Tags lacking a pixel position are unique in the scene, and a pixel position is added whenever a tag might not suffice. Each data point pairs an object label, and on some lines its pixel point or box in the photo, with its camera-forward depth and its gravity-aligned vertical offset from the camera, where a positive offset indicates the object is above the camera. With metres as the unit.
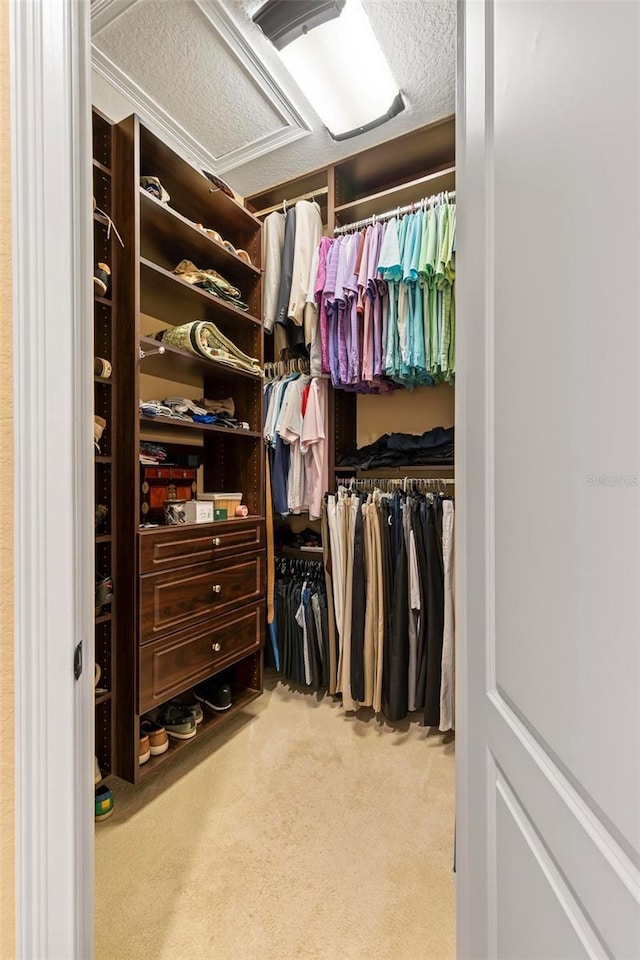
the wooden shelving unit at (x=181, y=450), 1.54 +0.15
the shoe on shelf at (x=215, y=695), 1.97 -1.01
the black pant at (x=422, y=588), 1.97 -0.50
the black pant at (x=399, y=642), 1.99 -0.76
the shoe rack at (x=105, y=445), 1.56 +0.14
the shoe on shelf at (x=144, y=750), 1.59 -1.00
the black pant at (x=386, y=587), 2.06 -0.51
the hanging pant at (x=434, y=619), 1.94 -0.63
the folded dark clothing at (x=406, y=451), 2.14 +0.15
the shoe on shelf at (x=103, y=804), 1.44 -1.09
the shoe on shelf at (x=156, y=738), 1.66 -1.00
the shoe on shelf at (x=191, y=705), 1.85 -1.03
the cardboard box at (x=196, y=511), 1.82 -0.13
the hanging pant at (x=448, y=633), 1.90 -0.69
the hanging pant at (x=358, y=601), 2.11 -0.60
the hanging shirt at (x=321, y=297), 2.19 +0.95
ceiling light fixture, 1.49 +1.65
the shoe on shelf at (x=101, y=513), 1.56 -0.11
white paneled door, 0.35 +0.01
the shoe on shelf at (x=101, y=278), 1.51 +0.73
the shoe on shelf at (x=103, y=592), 1.49 -0.39
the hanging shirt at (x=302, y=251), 2.26 +1.22
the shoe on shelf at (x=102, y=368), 1.51 +0.41
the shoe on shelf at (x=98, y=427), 1.51 +0.19
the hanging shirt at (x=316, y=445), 2.26 +0.19
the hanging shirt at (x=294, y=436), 2.30 +0.24
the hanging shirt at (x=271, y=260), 2.35 +1.22
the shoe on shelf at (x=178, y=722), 1.77 -1.01
